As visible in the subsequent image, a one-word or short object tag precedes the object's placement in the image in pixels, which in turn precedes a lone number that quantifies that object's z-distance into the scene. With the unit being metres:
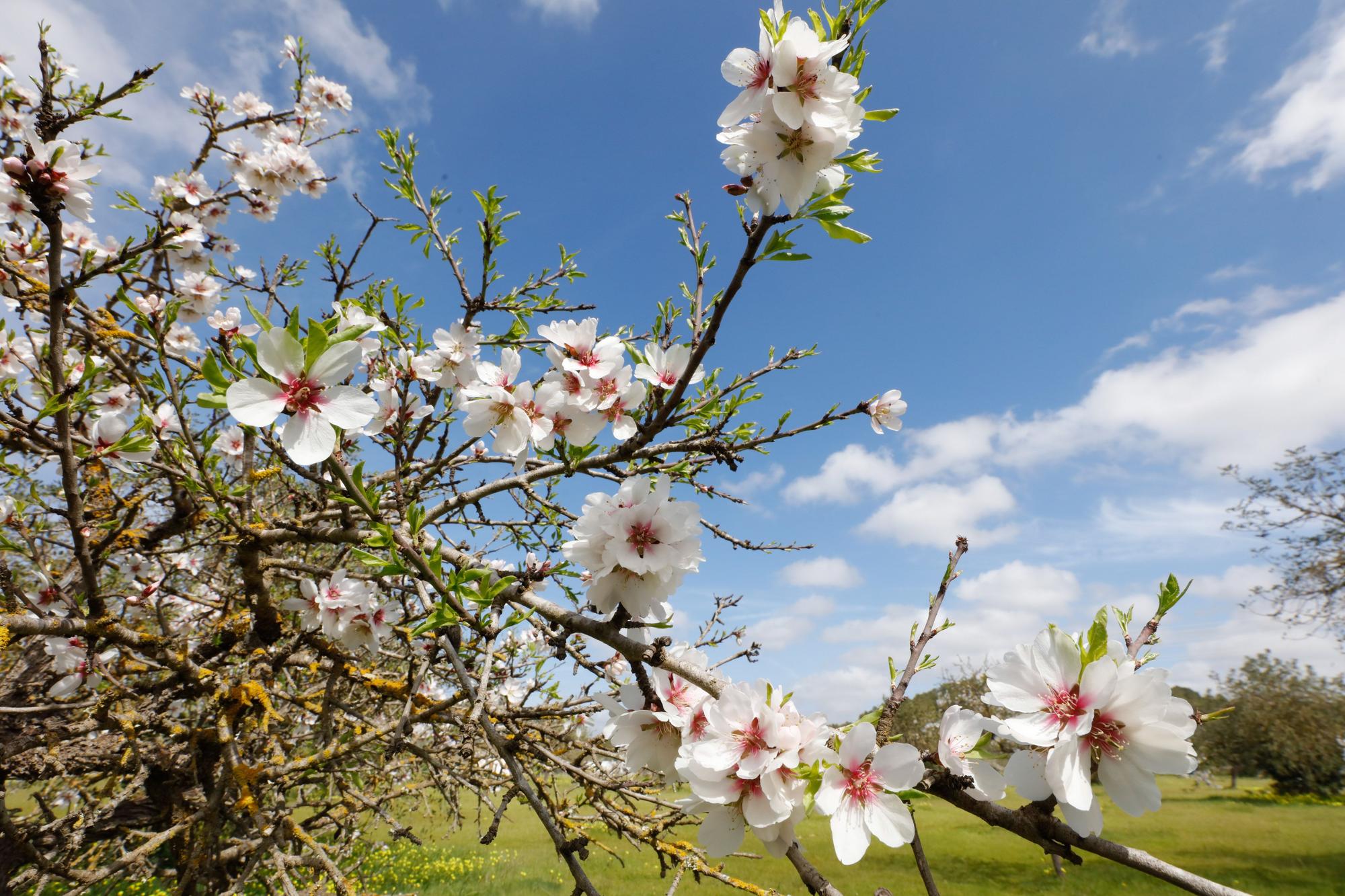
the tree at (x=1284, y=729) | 19.91
